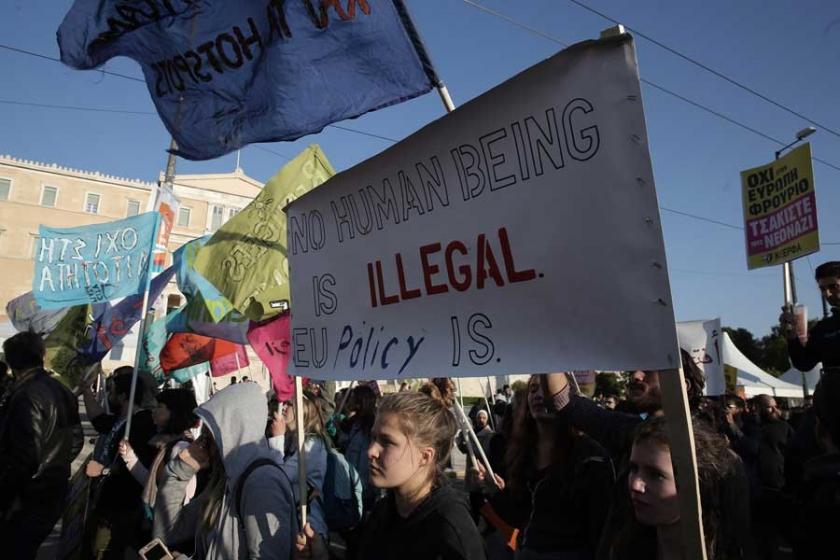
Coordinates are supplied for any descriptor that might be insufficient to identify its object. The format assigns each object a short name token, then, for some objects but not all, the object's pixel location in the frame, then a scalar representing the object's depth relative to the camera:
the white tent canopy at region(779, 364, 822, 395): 18.34
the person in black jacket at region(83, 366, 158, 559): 4.31
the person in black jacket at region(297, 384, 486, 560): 2.17
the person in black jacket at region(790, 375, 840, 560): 2.42
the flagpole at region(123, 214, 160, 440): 4.70
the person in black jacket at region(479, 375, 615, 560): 2.73
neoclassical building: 47.38
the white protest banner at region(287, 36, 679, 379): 1.50
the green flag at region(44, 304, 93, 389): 7.88
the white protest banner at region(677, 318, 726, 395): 7.73
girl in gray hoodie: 2.67
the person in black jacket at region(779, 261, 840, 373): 3.78
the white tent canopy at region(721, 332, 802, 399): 12.78
